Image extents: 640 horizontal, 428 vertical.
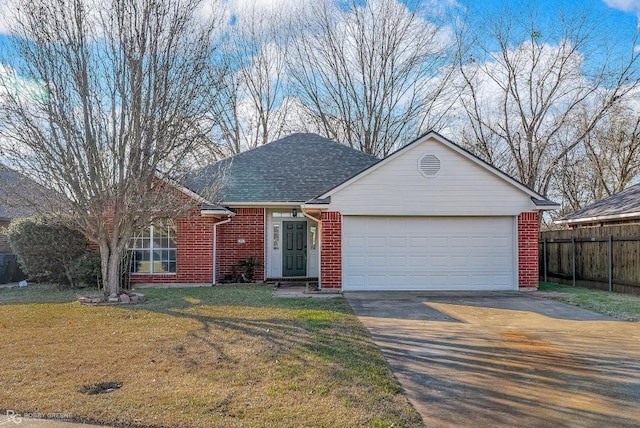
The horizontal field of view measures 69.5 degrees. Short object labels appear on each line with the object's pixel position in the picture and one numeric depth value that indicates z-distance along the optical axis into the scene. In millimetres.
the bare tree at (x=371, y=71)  26484
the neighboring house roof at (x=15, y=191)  10188
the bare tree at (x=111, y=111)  9922
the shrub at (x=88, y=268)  13055
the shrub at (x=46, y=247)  12969
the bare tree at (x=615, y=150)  25406
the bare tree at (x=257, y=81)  27359
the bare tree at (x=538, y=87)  23422
